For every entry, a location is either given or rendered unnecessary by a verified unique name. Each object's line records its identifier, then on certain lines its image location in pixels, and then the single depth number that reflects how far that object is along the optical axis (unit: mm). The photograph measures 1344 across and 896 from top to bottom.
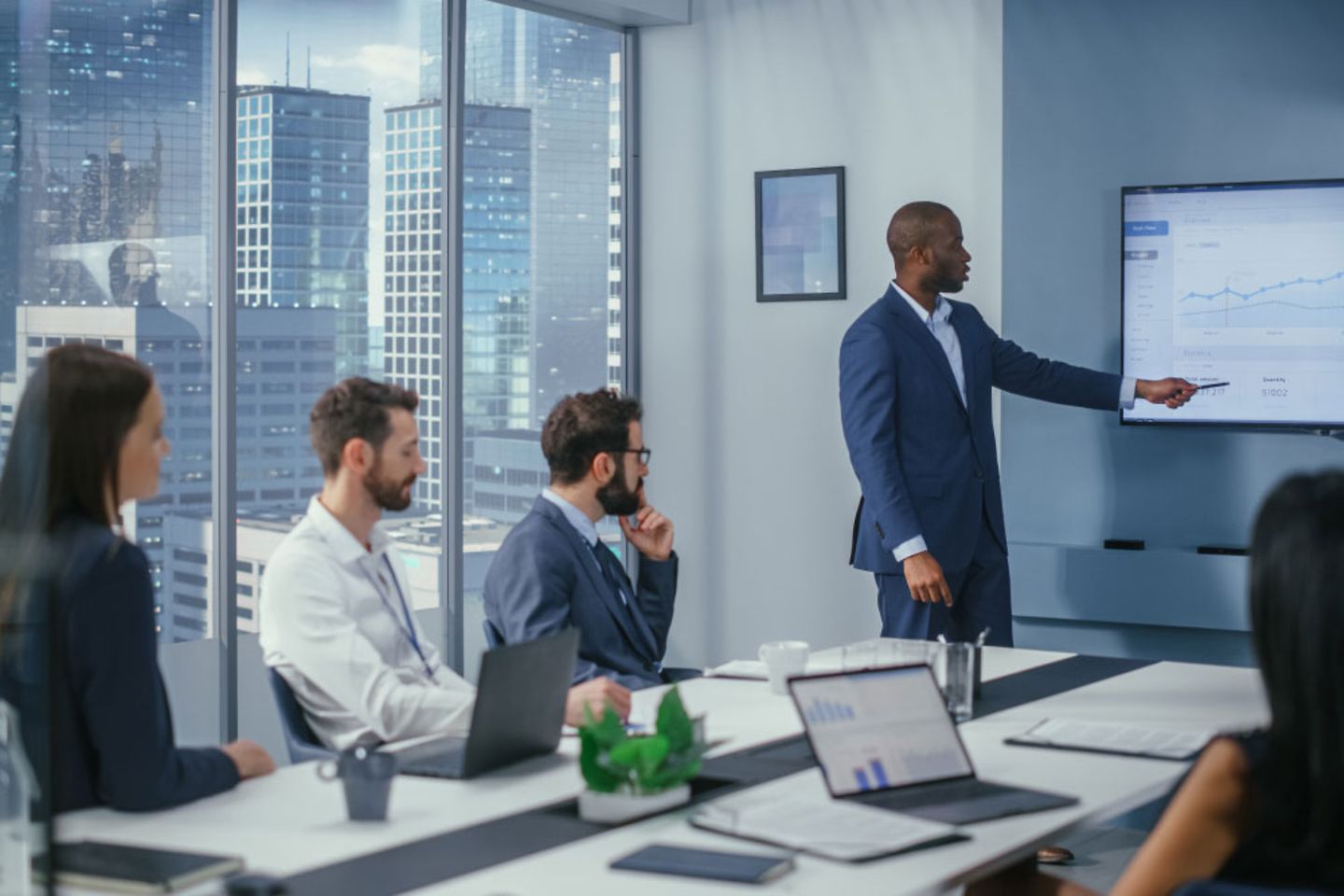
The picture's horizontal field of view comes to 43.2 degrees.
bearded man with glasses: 3561
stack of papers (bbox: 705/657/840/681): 3568
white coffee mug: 3328
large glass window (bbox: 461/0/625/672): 6035
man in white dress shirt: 2977
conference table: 2037
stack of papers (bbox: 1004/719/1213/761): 2789
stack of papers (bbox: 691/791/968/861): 2166
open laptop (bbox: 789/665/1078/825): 2438
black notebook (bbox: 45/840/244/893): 1940
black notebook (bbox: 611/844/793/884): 2021
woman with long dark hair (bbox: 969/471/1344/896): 1717
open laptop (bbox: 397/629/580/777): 2512
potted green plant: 2330
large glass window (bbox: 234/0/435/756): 5160
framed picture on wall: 6238
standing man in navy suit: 4836
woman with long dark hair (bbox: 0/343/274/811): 2303
